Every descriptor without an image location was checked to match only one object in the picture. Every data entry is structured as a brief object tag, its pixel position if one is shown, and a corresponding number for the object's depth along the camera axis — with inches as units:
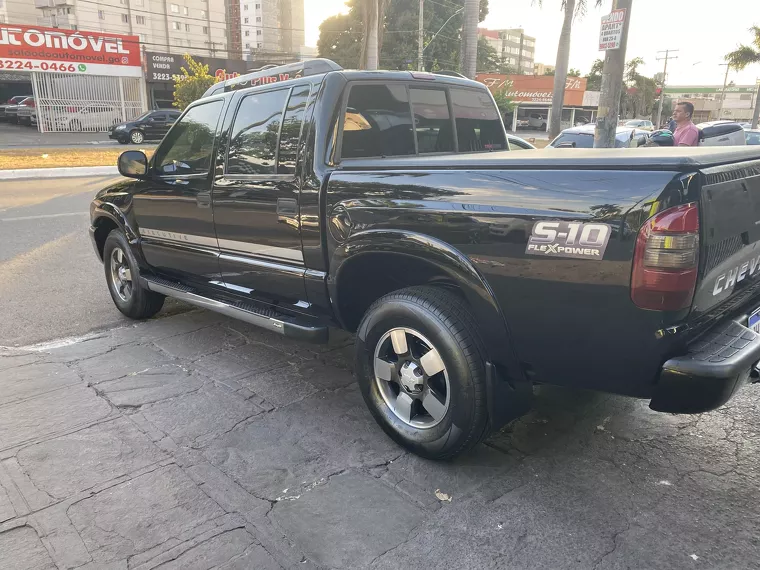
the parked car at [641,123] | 1568.2
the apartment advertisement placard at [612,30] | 338.6
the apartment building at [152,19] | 2421.3
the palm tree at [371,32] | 658.8
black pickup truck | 89.4
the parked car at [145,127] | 1053.2
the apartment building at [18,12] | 2464.3
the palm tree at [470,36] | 714.2
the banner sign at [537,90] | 2150.6
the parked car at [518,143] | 345.3
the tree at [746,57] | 1737.2
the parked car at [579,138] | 565.6
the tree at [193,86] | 951.0
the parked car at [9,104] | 1375.5
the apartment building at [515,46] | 5059.1
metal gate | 1219.9
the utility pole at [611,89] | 345.4
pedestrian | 312.8
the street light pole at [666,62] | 2793.3
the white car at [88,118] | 1241.4
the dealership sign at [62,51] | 1146.7
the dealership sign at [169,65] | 1382.9
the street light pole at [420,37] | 1127.5
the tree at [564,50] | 828.6
